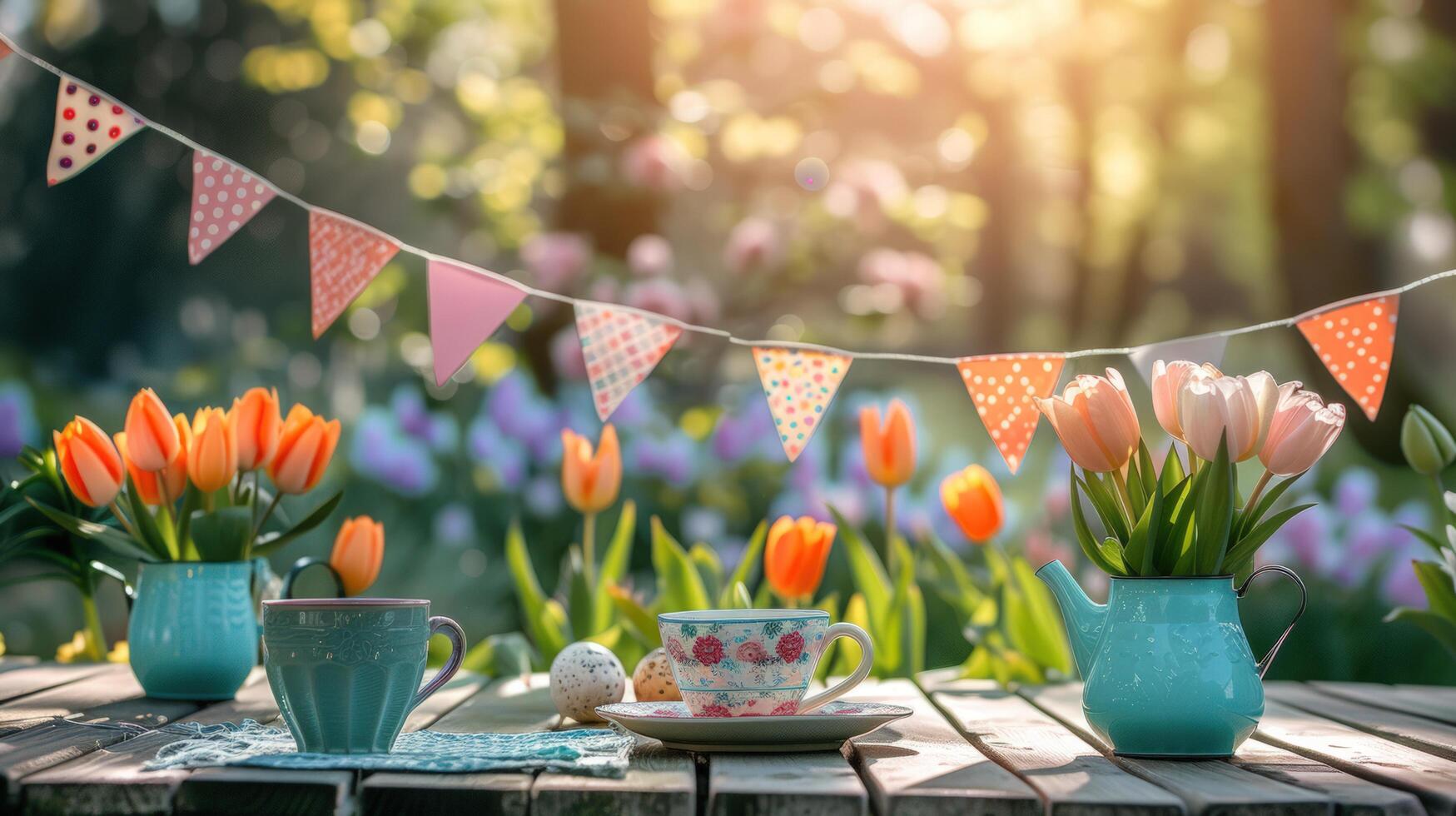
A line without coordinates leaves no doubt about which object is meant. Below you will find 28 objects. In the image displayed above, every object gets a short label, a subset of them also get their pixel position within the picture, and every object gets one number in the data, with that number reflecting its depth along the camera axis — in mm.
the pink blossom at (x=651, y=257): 3600
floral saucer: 1110
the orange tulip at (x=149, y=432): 1489
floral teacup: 1142
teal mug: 1084
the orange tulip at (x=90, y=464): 1489
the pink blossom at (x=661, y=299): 3230
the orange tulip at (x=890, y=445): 2084
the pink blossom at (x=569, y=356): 3480
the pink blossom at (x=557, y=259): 3686
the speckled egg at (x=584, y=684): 1377
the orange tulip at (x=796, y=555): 1871
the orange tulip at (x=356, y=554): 1720
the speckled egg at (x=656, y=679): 1448
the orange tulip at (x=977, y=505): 1994
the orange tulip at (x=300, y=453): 1616
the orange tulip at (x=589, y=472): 2113
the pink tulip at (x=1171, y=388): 1195
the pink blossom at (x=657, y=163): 3686
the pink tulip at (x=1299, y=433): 1152
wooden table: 929
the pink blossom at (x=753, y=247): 3744
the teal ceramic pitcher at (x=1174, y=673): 1139
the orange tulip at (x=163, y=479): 1547
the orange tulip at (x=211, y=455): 1522
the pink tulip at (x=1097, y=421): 1188
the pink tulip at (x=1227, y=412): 1141
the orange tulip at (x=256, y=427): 1575
